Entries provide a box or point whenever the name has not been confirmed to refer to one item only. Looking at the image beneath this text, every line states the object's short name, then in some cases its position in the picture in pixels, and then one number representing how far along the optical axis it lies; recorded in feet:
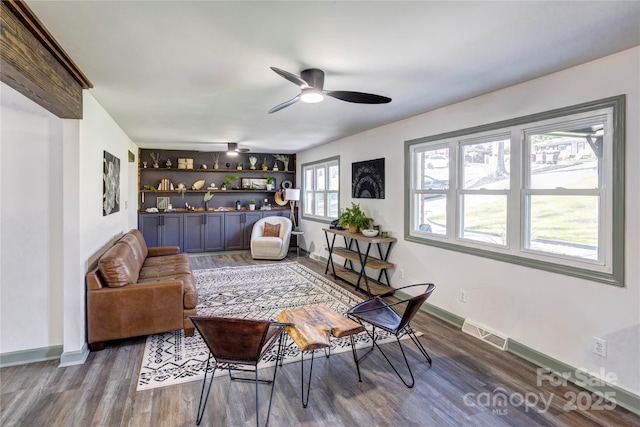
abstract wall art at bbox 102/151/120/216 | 11.83
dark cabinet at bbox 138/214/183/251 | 22.71
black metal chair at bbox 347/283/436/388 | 7.98
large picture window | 7.61
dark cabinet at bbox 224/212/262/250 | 24.75
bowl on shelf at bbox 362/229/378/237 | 15.33
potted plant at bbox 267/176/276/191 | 26.30
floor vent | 9.82
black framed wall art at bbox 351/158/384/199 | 15.94
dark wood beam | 5.48
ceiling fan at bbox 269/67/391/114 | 8.16
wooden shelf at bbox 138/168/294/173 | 23.88
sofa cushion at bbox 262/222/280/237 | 23.97
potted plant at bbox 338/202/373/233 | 16.15
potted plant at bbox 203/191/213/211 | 25.07
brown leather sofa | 9.54
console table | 14.61
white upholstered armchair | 22.34
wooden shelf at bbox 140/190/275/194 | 23.77
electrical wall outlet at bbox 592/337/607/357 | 7.57
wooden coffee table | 7.11
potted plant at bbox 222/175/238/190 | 25.64
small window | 20.79
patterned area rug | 8.75
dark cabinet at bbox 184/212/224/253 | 23.71
